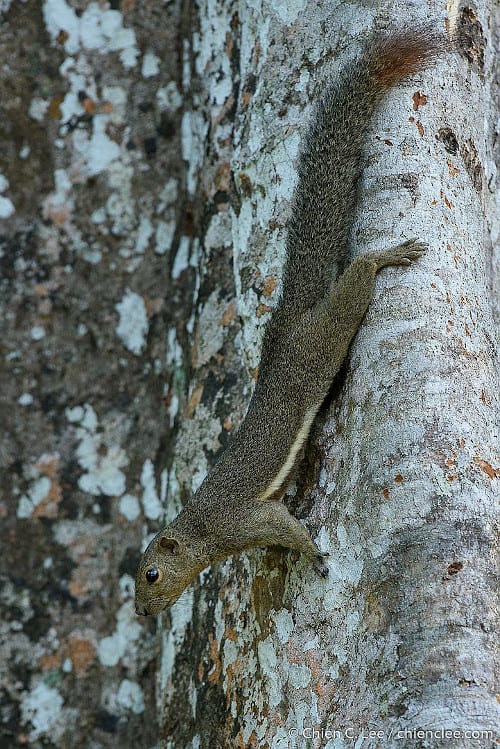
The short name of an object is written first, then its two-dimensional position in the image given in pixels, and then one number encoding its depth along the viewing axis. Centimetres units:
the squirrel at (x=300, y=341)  664
